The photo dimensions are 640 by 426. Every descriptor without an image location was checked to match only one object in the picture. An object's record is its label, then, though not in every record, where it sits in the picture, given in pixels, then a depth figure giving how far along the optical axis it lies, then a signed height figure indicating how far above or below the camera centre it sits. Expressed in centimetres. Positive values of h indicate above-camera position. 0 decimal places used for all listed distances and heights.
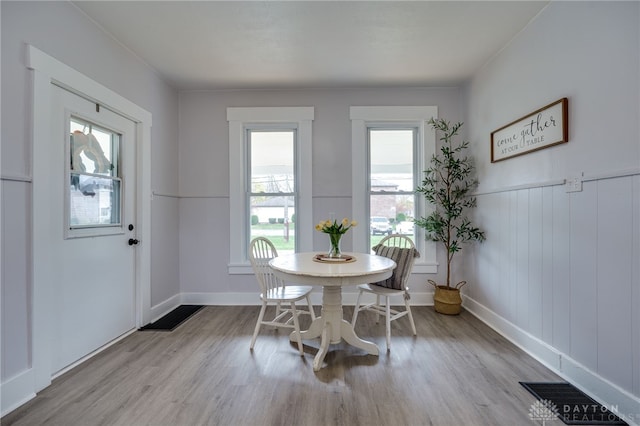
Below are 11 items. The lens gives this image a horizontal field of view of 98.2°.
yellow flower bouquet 238 -15
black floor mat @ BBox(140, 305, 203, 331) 279 -115
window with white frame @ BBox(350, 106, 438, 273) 354 +46
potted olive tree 314 +15
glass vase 241 -29
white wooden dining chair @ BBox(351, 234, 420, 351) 245 -64
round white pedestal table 193 -46
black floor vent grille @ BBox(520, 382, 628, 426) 155 -115
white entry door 198 -11
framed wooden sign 199 +68
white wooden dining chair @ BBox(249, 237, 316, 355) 229 -69
